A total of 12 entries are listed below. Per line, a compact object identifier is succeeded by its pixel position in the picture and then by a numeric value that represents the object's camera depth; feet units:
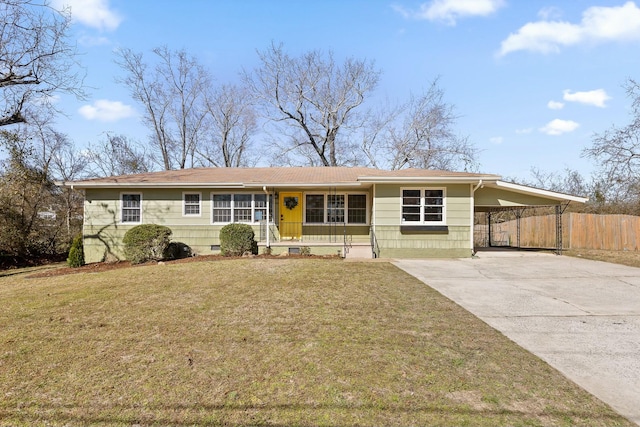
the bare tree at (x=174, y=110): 87.47
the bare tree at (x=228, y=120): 92.07
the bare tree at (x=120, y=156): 85.52
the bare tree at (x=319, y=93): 84.17
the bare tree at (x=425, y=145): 83.87
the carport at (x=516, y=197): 39.58
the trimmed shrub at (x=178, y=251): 40.88
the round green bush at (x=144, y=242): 38.04
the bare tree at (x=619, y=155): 62.95
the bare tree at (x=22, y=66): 39.27
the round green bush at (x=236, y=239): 39.63
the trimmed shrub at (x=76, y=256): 39.52
